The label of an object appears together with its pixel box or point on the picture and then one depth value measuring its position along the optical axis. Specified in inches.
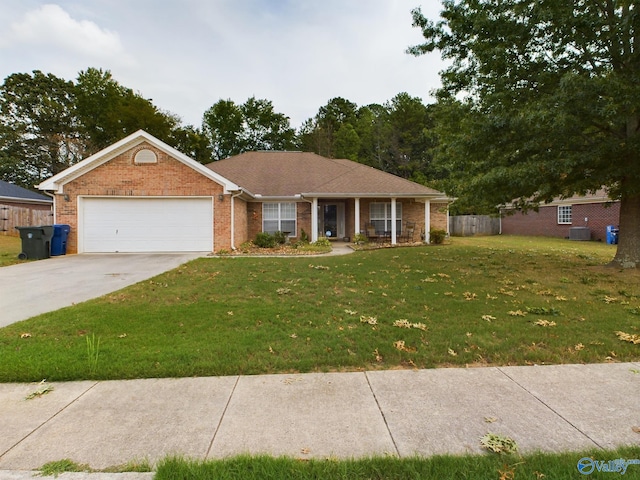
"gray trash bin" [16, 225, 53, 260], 473.4
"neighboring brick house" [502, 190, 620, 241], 775.1
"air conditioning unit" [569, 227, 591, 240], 796.6
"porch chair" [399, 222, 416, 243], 701.9
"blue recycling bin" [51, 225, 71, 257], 502.6
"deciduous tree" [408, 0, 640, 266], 274.4
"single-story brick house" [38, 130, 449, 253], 530.9
